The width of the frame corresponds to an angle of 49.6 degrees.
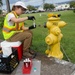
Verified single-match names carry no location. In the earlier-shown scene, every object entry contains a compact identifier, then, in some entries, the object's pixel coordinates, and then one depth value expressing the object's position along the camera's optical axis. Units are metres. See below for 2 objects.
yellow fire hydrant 1.89
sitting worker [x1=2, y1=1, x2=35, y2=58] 1.84
